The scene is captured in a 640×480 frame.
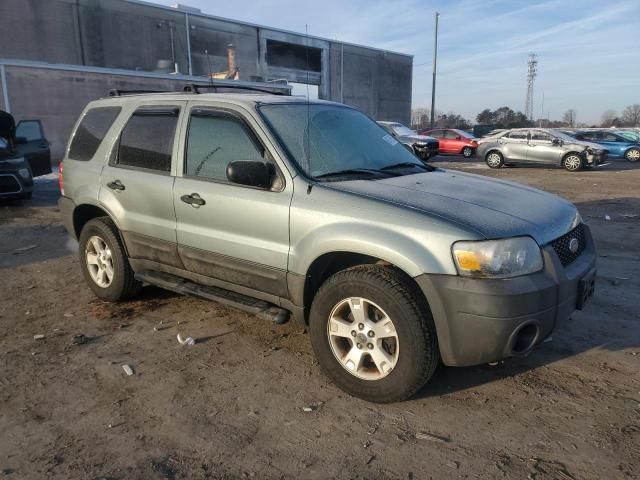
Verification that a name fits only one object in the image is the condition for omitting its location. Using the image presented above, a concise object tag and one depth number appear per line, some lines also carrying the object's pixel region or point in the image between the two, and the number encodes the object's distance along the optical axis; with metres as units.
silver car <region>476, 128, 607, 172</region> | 18.34
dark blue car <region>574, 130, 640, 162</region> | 23.38
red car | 25.66
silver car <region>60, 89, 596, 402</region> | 2.83
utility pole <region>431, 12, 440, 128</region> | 37.81
